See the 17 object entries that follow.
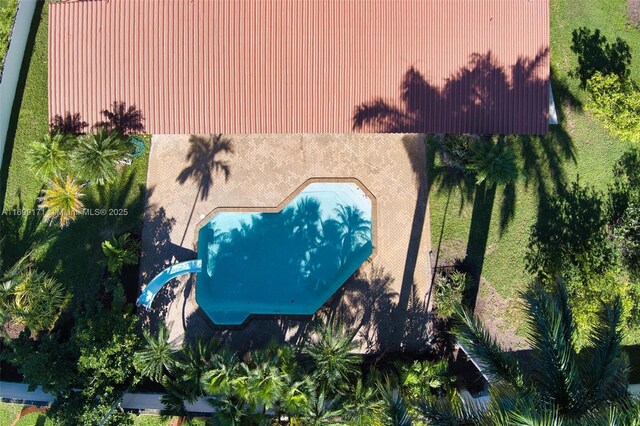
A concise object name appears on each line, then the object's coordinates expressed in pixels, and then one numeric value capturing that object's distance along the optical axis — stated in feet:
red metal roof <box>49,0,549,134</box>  59.41
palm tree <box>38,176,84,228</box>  62.03
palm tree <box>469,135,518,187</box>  60.18
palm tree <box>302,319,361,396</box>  56.13
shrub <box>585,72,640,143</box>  61.11
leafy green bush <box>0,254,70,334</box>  61.11
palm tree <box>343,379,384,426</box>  52.39
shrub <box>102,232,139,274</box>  64.03
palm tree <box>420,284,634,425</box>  38.96
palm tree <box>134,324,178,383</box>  57.57
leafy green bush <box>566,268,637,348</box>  58.29
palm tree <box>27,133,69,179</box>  59.31
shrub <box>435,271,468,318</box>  65.82
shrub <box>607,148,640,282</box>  67.72
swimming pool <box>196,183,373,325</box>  69.46
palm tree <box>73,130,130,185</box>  59.31
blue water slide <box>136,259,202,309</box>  64.44
